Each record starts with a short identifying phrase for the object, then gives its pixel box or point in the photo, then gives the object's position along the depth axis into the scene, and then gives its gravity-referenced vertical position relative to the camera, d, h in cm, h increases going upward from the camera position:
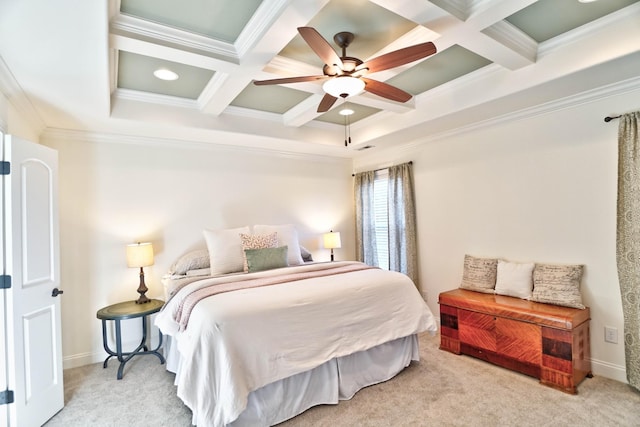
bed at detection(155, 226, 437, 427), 199 -88
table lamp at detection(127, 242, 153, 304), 331 -41
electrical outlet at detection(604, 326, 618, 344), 270 -108
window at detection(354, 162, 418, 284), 439 -11
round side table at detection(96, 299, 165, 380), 295 -89
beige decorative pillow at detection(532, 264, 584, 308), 281 -69
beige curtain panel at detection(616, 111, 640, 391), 251 -24
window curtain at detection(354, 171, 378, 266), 500 -11
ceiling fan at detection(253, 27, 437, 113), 192 +97
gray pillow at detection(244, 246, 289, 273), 331 -46
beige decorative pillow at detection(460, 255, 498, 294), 342 -70
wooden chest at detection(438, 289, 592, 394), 255 -111
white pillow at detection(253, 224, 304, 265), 377 -29
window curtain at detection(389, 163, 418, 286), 436 -15
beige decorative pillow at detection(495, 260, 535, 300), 310 -69
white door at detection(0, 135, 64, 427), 213 -46
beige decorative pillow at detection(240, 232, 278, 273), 349 -29
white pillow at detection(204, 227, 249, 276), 339 -38
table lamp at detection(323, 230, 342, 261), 480 -40
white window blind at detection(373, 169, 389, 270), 484 -4
